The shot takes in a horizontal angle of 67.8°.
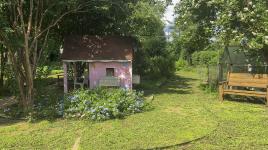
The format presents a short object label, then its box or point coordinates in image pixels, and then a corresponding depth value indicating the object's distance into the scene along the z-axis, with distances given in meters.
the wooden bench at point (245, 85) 8.41
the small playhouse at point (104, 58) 10.46
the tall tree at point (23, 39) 7.20
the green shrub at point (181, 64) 23.18
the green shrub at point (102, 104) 6.77
